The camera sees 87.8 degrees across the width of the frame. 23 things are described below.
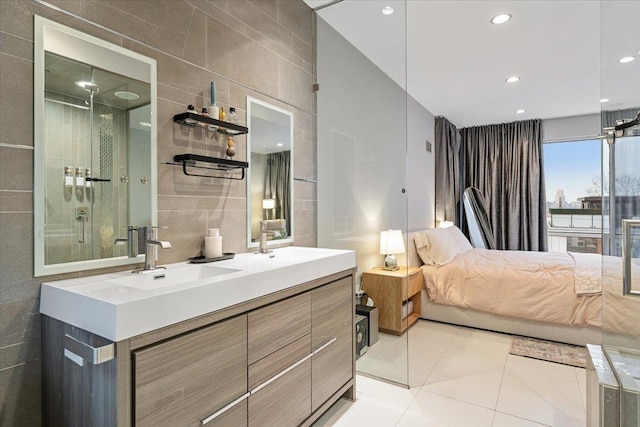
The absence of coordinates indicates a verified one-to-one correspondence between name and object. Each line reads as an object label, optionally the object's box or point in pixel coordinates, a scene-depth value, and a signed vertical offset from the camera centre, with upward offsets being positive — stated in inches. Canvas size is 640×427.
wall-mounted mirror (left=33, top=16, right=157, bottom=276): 46.7 +10.4
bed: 112.8 -28.5
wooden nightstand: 104.1 -25.3
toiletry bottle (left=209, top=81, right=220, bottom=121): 67.6 +22.2
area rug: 104.6 -46.1
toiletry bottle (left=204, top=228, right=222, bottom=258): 66.5 -6.0
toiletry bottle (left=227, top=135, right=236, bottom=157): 71.9 +14.7
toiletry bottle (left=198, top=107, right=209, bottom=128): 66.5 +20.3
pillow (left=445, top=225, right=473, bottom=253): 171.6 -13.6
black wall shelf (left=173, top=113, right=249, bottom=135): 62.6 +18.2
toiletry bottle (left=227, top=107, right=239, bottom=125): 72.3 +21.5
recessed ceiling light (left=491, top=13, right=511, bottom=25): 99.9 +59.6
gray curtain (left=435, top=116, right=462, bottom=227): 207.3 +27.8
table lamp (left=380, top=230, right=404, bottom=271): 103.5 -9.6
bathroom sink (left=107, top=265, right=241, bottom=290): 50.0 -10.3
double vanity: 37.0 -17.9
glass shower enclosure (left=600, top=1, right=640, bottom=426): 55.3 +3.0
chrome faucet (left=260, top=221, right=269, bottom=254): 79.2 -5.8
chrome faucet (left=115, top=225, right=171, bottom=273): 55.6 -5.0
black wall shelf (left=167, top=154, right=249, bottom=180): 62.9 +10.3
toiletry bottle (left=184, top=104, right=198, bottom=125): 63.0 +19.5
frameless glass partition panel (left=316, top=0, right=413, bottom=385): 102.7 +16.3
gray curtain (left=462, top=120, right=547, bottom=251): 213.5 +23.5
